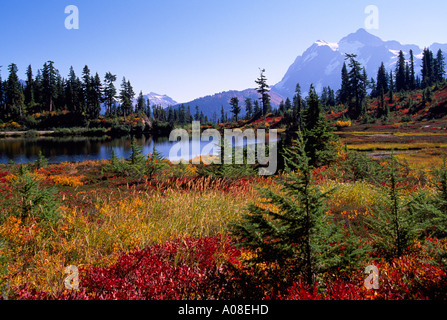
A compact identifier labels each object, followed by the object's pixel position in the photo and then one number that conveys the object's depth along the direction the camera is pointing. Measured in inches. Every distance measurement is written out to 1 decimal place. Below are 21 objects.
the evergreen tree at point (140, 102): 4456.2
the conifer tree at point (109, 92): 3718.0
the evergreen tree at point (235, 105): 3722.9
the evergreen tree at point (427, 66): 3519.2
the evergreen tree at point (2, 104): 3379.9
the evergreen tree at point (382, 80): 3788.9
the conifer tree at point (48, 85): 3599.9
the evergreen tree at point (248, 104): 4456.2
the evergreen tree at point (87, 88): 3607.3
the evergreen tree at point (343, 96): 3442.4
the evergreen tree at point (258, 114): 3497.5
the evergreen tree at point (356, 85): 2545.3
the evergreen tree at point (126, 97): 3710.6
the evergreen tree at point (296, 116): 2256.8
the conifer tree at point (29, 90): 3699.6
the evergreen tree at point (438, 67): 3601.4
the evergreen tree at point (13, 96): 3348.9
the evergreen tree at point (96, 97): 3595.0
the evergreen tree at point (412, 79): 3555.6
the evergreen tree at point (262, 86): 3269.7
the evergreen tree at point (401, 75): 3659.7
